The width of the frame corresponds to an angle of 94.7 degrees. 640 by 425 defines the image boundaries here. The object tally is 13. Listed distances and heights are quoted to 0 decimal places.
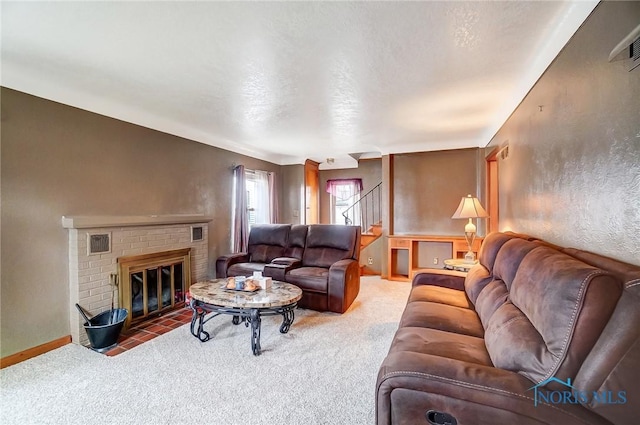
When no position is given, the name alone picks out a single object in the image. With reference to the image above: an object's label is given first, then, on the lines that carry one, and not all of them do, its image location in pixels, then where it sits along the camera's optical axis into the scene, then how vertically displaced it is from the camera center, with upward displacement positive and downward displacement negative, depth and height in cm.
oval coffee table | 256 -82
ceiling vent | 114 +65
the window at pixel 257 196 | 544 +28
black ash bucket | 260 -107
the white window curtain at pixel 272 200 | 579 +21
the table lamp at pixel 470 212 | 352 -3
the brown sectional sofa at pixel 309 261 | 358 -70
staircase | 695 -2
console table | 516 -76
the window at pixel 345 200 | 704 +26
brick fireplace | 275 -39
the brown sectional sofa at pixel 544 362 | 96 -60
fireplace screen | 313 -83
